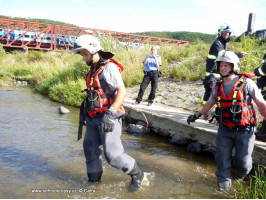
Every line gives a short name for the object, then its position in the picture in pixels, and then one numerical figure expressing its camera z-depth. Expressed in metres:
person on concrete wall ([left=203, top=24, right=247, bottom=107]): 5.60
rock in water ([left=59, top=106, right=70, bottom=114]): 8.88
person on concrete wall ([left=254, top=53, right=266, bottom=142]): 4.59
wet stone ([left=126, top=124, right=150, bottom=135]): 6.98
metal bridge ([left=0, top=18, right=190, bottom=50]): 37.31
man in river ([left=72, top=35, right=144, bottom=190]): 3.21
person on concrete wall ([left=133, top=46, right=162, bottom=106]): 8.26
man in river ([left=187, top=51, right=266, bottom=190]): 3.18
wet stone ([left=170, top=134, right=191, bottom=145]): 5.83
